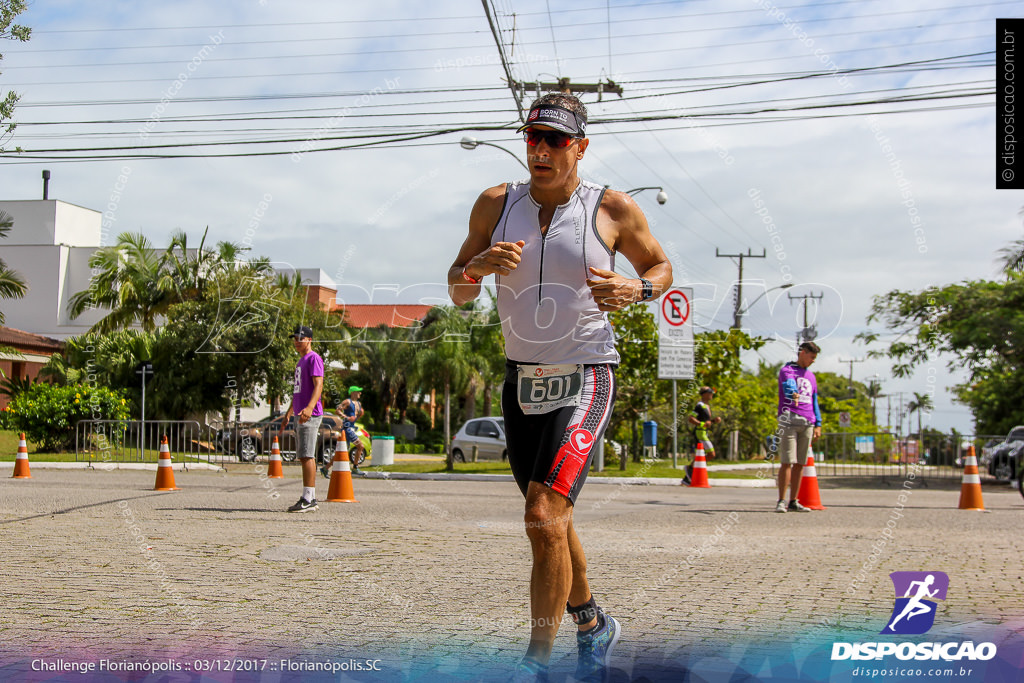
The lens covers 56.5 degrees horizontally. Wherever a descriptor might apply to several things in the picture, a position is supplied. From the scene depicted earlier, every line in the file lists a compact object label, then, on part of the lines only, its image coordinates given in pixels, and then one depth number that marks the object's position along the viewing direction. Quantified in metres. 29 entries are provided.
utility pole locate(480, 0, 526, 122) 15.28
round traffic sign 22.33
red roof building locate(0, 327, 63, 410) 33.06
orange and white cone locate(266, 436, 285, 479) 15.66
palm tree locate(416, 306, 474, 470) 42.84
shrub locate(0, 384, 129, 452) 21.45
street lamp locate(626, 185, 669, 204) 23.47
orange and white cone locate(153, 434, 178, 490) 12.59
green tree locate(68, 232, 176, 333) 33.12
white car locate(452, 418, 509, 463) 26.53
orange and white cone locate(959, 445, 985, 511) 12.30
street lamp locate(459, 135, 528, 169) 19.05
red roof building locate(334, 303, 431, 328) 45.53
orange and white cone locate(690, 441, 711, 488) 16.89
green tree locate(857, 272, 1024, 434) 21.59
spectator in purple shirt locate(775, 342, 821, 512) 10.73
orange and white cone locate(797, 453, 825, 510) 11.75
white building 43.00
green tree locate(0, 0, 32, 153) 8.83
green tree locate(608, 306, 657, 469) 24.05
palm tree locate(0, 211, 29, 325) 21.20
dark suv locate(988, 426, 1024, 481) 20.09
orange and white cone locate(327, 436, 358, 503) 11.48
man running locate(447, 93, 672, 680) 3.50
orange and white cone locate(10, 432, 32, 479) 14.78
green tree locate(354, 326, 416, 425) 50.69
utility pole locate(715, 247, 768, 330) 32.28
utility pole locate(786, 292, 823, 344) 14.73
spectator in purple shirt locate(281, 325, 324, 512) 9.74
